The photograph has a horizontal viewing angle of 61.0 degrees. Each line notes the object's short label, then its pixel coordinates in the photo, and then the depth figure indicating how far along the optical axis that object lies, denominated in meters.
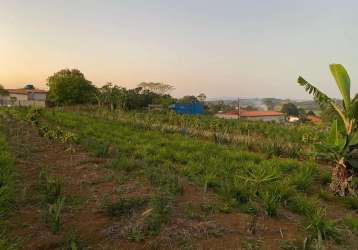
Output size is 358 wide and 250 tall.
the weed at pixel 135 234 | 3.49
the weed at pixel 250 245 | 3.40
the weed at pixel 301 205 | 4.56
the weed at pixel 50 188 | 4.66
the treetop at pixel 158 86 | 72.77
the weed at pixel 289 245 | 3.37
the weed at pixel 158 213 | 3.70
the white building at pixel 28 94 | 77.33
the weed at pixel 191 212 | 4.12
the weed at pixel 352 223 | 4.13
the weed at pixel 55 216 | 3.63
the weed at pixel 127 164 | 6.56
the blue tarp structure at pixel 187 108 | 41.37
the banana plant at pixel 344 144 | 5.92
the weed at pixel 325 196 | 5.77
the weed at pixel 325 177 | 6.87
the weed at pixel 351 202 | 5.32
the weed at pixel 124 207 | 4.19
